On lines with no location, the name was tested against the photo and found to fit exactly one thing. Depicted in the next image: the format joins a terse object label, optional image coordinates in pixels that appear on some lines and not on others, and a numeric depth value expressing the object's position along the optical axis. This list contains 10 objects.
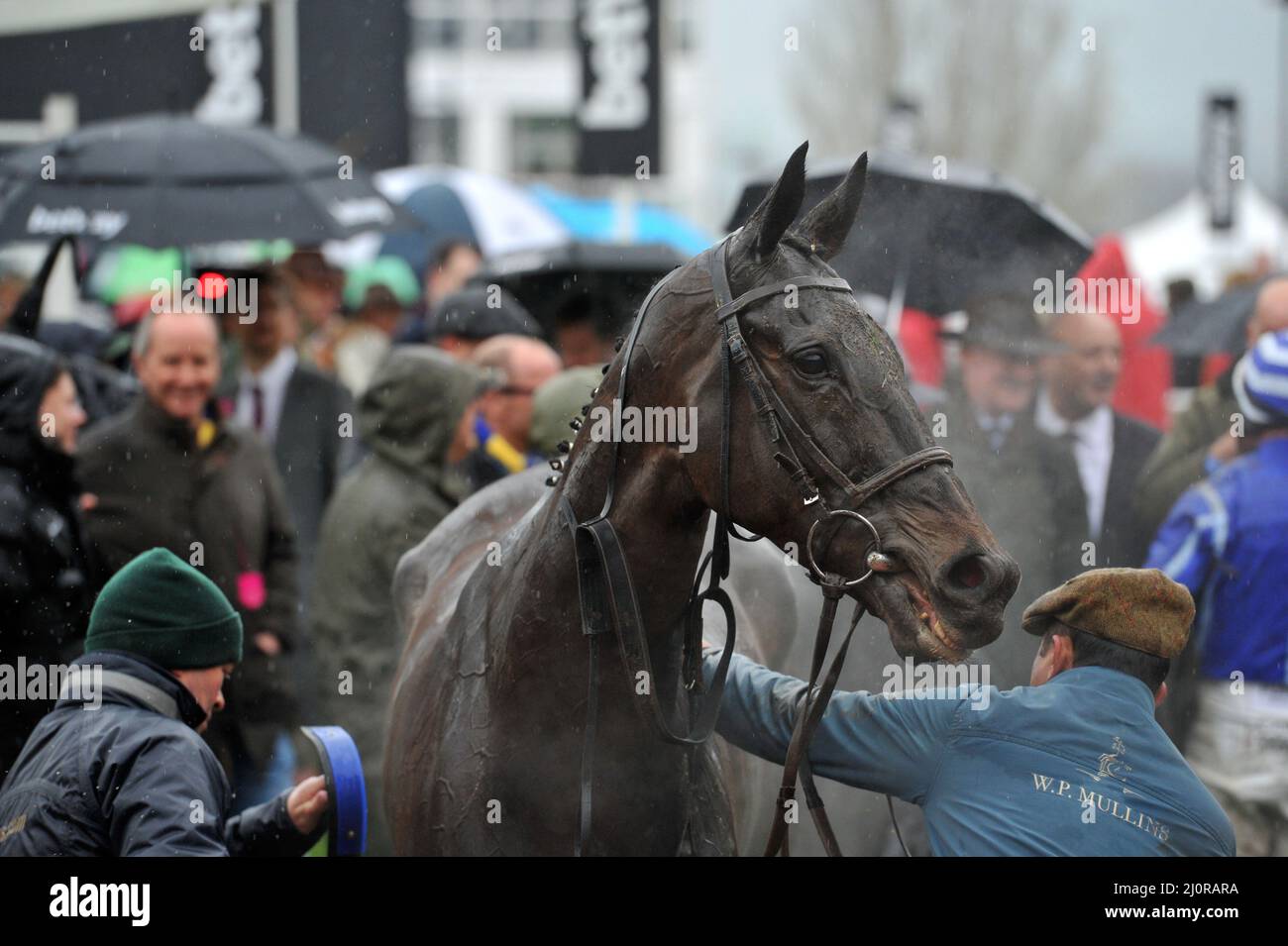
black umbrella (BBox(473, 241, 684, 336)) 8.47
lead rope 3.22
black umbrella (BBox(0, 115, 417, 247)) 7.16
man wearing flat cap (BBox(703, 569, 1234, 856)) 3.18
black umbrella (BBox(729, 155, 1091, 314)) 5.86
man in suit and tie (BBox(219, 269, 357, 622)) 7.20
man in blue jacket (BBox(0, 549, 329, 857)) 3.15
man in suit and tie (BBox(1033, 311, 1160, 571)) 6.44
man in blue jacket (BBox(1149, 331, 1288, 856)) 5.34
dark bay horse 2.90
